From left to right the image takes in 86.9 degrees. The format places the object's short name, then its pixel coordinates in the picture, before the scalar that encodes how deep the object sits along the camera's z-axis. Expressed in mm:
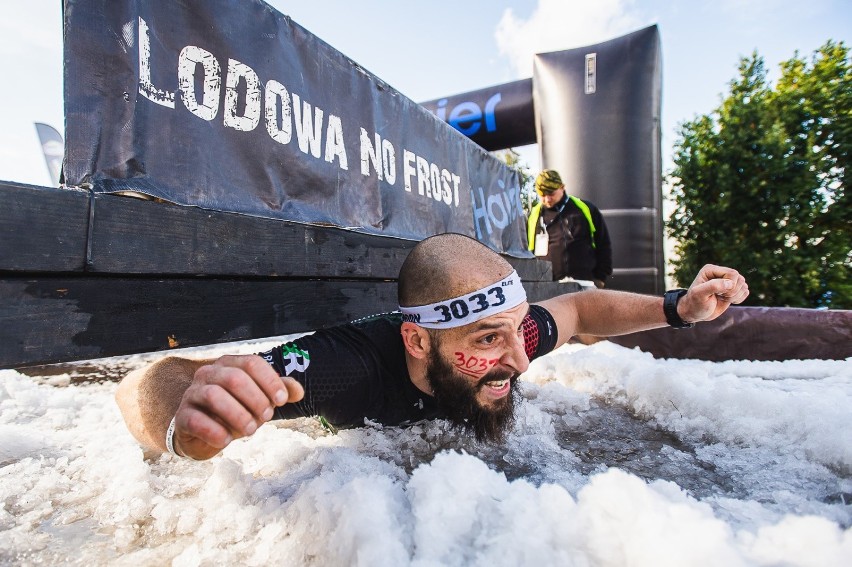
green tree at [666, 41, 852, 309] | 5715
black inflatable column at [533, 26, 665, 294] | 5961
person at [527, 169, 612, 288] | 5125
